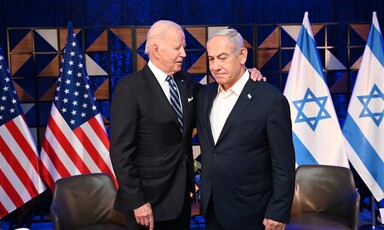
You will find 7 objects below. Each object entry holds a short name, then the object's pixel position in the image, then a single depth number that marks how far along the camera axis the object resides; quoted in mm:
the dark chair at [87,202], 3670
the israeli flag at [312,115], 4645
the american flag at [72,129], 4660
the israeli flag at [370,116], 4633
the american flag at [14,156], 4512
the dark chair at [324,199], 3623
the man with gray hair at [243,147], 2367
